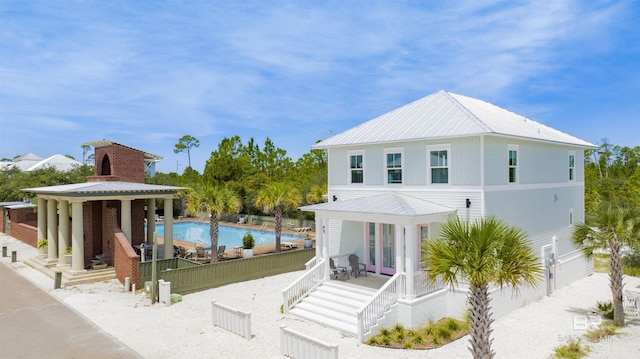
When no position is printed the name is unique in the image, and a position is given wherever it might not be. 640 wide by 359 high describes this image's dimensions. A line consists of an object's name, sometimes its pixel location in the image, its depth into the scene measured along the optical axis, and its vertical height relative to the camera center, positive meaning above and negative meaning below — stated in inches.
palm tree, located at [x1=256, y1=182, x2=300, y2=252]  1022.4 -46.3
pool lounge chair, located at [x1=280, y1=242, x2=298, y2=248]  1209.4 -183.3
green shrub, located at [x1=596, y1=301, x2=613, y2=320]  621.9 -197.4
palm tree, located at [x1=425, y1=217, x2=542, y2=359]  377.7 -75.9
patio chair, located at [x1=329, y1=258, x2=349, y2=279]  685.5 -150.2
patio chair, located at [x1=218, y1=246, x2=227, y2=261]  994.8 -164.4
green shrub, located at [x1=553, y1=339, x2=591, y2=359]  473.7 -195.2
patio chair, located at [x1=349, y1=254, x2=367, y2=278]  703.1 -141.3
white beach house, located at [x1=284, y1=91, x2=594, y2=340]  581.6 -34.8
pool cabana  864.9 -76.4
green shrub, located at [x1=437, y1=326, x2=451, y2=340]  532.4 -191.7
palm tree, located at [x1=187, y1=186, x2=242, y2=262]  880.9 -50.1
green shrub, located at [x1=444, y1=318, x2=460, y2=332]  560.7 -191.7
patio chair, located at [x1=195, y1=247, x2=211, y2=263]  981.9 -175.9
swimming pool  1545.3 -213.1
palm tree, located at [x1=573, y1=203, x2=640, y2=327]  581.0 -83.0
